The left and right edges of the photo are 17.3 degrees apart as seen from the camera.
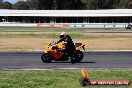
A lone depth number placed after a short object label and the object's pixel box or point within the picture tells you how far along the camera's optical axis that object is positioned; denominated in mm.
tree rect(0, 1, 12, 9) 165762
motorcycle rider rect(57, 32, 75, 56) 20328
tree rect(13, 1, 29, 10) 156225
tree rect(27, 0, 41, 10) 133450
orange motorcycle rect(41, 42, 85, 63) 20656
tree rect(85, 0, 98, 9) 129875
